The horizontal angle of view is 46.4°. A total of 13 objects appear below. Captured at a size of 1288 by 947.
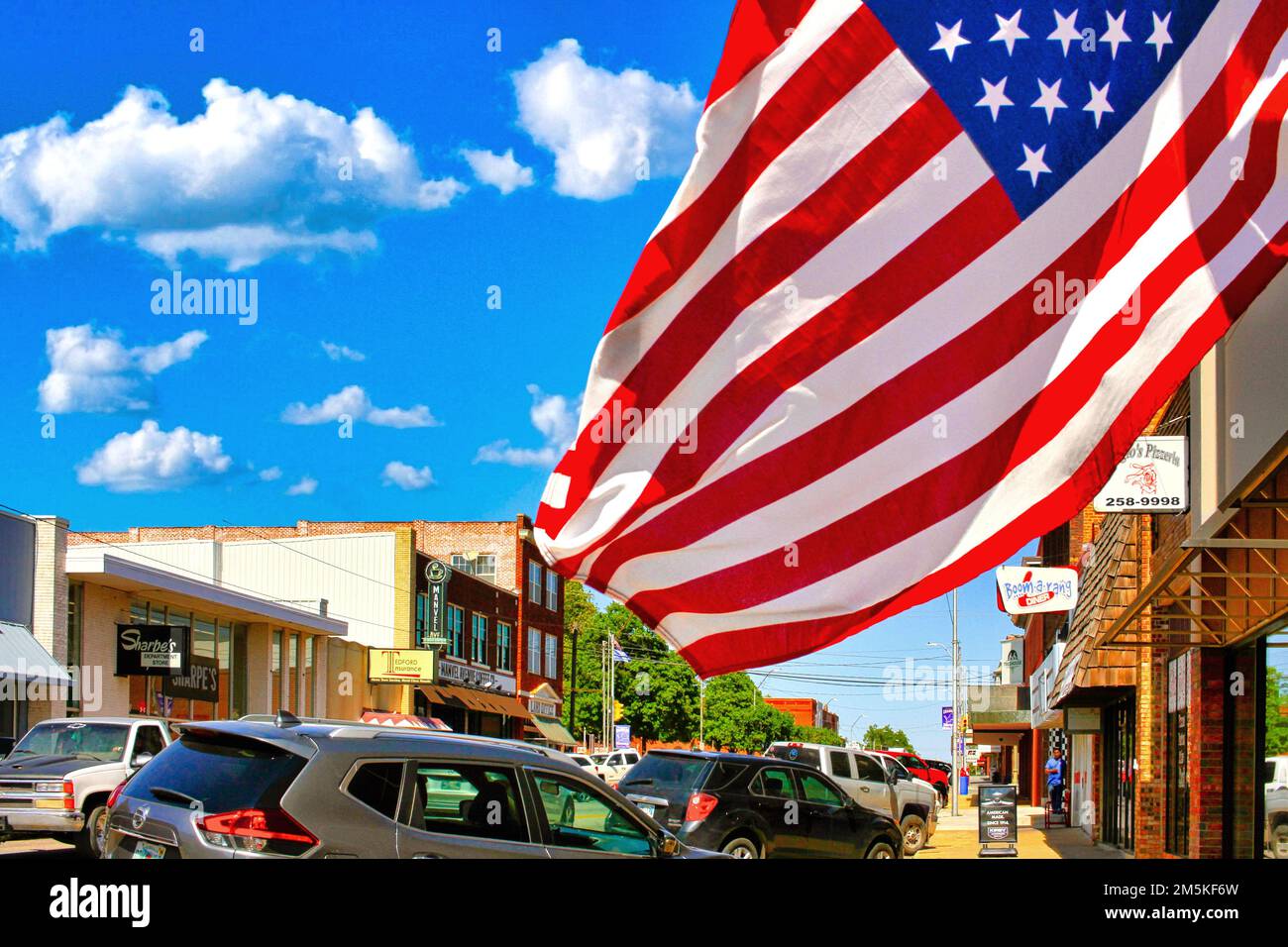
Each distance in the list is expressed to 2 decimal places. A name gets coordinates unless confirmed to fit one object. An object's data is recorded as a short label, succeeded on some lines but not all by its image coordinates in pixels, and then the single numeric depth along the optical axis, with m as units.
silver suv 7.79
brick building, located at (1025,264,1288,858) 9.23
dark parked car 17.27
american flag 4.51
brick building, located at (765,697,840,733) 183.50
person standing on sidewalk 42.75
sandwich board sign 23.28
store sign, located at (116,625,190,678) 34.72
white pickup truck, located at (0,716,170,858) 18.53
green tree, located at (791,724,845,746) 151.75
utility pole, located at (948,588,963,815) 59.68
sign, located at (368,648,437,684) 52.97
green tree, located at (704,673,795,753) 110.81
